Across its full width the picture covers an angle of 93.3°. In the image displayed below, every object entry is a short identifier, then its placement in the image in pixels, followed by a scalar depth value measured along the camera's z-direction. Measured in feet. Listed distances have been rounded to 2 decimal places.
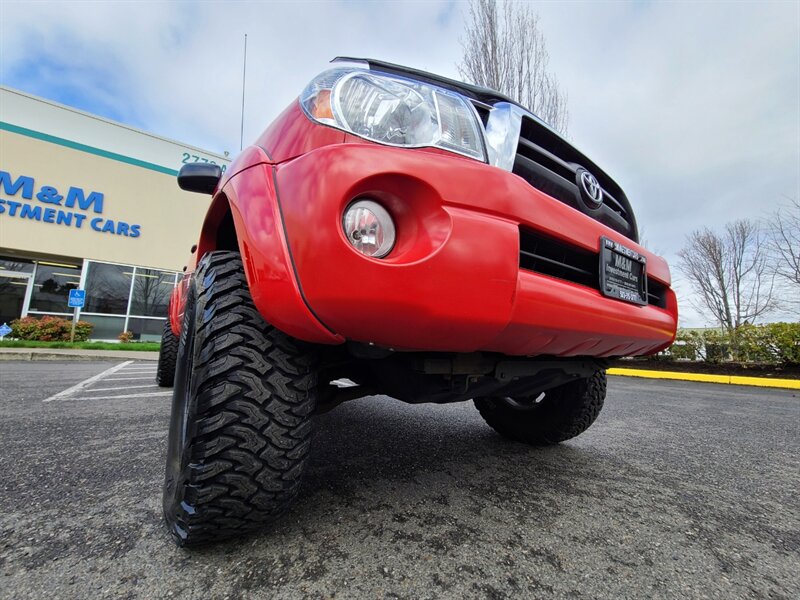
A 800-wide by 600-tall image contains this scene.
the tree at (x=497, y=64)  32.32
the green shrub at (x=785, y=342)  24.14
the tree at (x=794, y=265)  34.42
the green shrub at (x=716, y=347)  28.14
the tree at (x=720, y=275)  47.39
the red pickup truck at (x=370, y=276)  2.76
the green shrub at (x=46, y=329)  33.60
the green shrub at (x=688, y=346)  29.58
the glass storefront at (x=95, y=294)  38.91
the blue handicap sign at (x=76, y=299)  32.22
